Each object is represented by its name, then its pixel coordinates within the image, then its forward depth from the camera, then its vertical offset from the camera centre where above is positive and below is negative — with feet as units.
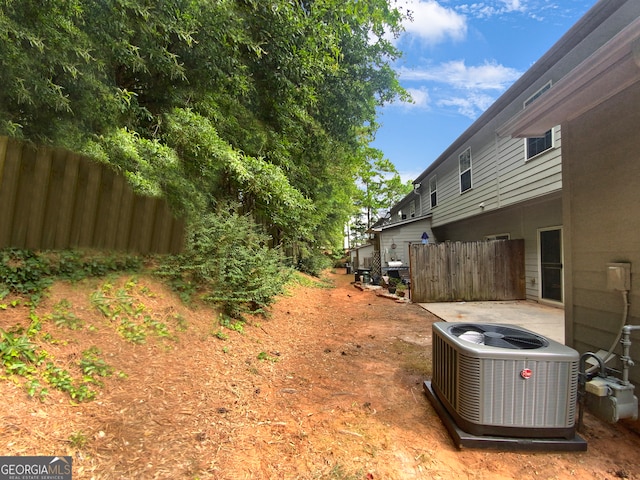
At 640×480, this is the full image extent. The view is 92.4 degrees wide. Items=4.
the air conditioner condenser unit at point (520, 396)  6.29 -2.60
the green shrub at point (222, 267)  13.26 -0.71
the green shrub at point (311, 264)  41.51 -0.96
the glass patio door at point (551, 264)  21.57 +0.55
